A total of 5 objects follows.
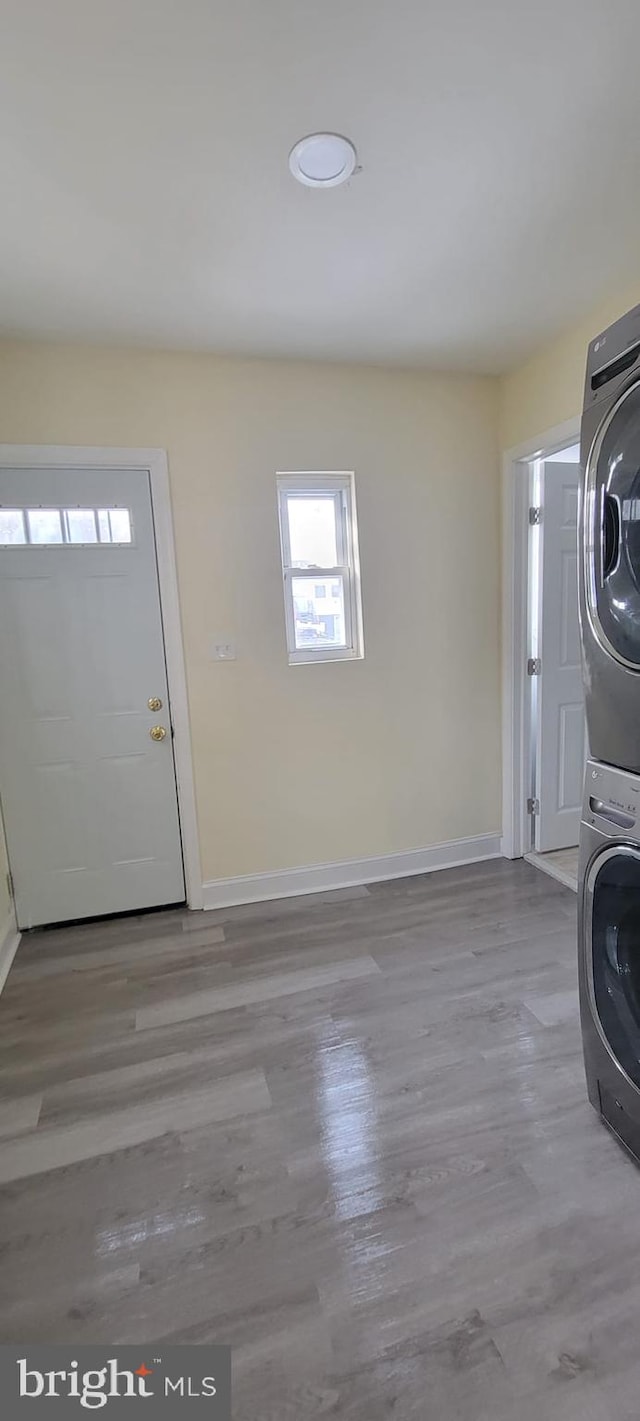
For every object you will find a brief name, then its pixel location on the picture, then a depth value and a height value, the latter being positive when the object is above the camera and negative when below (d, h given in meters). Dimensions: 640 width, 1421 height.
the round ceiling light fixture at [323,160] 1.42 +1.15
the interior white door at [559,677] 2.98 -0.36
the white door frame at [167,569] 2.42 +0.26
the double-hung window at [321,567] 2.80 +0.26
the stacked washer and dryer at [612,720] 1.21 -0.25
